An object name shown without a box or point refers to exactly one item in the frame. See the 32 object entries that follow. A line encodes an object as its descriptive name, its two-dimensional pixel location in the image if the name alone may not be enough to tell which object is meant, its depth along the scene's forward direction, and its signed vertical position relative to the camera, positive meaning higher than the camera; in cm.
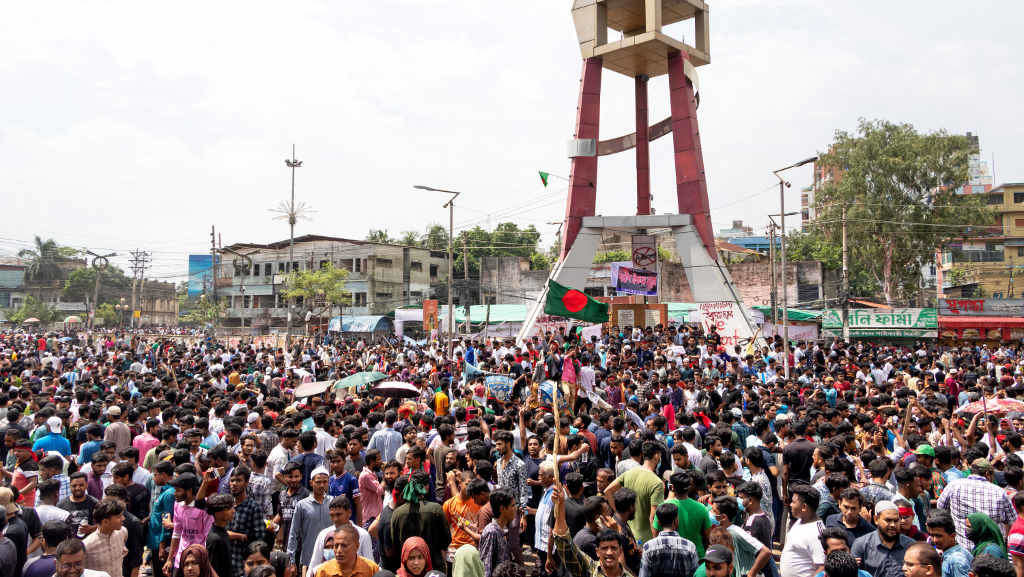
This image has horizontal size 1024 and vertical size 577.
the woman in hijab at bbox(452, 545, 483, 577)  450 -173
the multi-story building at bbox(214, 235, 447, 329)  5512 +258
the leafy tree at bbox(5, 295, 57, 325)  6644 -64
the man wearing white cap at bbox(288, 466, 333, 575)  576 -186
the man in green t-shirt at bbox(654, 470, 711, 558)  539 -171
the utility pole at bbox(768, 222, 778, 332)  2382 +93
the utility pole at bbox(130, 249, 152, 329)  6662 +409
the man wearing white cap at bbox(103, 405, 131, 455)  848 -161
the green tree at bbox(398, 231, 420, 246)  6483 +608
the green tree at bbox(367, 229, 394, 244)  6606 +650
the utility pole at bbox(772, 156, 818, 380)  1924 +269
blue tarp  4462 -147
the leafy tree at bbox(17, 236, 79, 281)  7675 +531
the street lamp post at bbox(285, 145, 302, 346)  4488 +641
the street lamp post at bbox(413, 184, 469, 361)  2468 +351
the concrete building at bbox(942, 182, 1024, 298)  4859 +308
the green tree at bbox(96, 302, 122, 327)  7012 -101
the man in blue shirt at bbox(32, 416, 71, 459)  771 -158
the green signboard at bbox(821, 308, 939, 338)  2888 -106
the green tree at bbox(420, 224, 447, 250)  6494 +611
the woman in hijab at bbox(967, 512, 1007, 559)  504 -175
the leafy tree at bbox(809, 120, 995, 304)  3778 +588
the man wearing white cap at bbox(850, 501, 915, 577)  460 -171
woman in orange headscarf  460 -173
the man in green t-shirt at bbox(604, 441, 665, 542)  588 -167
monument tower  2711 +652
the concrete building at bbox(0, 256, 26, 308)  8094 +292
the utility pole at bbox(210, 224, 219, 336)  5719 +460
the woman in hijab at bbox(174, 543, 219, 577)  454 -173
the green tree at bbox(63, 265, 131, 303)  7588 +239
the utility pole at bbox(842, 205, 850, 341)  2837 -75
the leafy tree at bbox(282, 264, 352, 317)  4959 +120
